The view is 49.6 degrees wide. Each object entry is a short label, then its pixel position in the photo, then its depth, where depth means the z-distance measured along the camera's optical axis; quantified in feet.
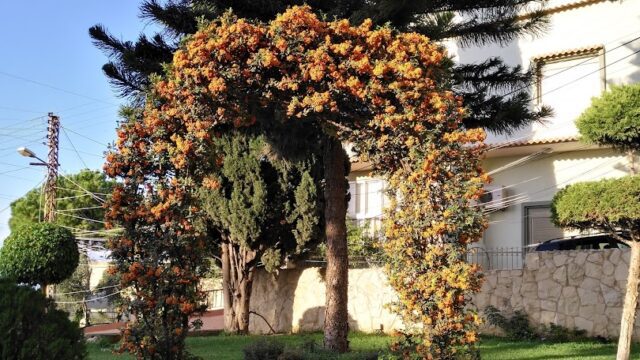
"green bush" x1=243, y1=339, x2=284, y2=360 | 25.86
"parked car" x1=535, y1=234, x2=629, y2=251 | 39.06
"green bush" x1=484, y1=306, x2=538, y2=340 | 37.60
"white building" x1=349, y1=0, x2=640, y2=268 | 47.09
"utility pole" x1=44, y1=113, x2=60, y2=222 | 72.64
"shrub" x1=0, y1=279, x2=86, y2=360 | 13.30
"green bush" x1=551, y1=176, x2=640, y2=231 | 24.21
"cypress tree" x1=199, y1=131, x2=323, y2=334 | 43.57
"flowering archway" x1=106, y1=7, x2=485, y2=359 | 20.94
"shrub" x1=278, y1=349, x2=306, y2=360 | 25.52
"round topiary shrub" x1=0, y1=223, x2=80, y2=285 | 45.65
